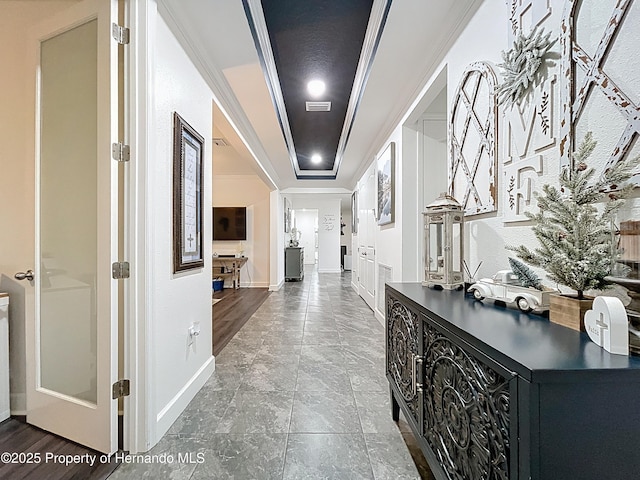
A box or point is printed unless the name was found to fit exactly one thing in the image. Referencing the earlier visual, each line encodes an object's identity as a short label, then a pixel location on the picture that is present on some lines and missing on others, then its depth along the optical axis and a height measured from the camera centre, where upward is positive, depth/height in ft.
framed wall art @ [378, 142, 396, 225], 11.44 +2.20
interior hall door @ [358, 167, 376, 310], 15.67 -0.16
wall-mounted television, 23.22 +1.24
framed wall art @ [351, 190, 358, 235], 21.77 +2.01
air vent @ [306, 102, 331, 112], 11.13 +4.97
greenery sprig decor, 3.96 +2.41
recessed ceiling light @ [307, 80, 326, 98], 9.68 +4.98
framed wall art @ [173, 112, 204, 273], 6.22 +0.98
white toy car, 3.43 -0.67
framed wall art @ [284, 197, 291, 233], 27.12 +2.24
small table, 21.97 -2.05
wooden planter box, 2.85 -0.71
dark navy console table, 2.11 -1.27
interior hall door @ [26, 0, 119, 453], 5.08 +0.16
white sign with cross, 2.29 -0.67
